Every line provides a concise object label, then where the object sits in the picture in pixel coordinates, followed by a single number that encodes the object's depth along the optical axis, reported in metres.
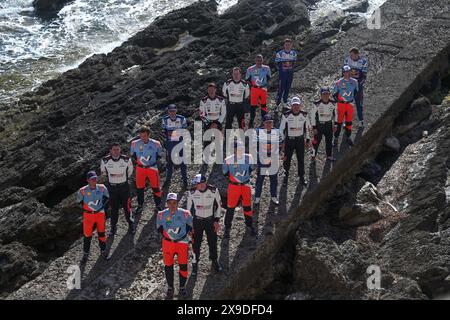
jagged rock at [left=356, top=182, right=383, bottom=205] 12.42
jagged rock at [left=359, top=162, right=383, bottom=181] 13.69
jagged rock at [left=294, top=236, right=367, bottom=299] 9.84
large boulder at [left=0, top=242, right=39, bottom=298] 11.23
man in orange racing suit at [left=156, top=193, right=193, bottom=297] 9.38
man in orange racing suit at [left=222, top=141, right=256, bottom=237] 10.43
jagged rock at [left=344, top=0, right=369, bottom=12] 26.52
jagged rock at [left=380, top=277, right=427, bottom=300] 9.64
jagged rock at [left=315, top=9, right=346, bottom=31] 21.90
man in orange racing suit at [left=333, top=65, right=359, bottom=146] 12.88
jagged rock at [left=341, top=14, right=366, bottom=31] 21.77
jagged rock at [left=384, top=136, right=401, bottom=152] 14.59
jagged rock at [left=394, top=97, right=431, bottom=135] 15.30
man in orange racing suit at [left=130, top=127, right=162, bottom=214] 11.32
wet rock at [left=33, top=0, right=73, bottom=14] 30.33
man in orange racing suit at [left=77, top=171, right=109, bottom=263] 10.37
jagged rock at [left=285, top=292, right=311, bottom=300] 9.93
